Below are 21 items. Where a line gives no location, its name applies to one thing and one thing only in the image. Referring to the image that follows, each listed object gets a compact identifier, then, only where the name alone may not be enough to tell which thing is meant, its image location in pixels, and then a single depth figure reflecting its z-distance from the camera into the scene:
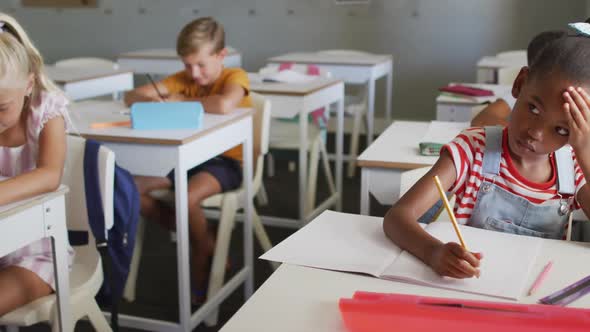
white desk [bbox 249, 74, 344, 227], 3.00
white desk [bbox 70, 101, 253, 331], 2.01
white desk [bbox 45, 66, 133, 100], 3.58
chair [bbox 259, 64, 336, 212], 3.20
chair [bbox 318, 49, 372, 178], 4.26
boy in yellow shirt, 2.38
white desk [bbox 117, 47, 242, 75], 4.91
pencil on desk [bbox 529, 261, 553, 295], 0.91
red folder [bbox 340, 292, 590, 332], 0.76
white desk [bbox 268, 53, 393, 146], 4.34
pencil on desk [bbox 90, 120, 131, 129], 2.19
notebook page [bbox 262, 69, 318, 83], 3.36
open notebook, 0.92
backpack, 1.77
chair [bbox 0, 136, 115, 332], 1.50
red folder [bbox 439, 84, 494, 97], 2.85
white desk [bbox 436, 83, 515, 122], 2.76
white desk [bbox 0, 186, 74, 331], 1.29
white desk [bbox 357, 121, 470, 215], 1.79
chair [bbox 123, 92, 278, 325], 2.36
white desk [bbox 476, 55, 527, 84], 3.99
